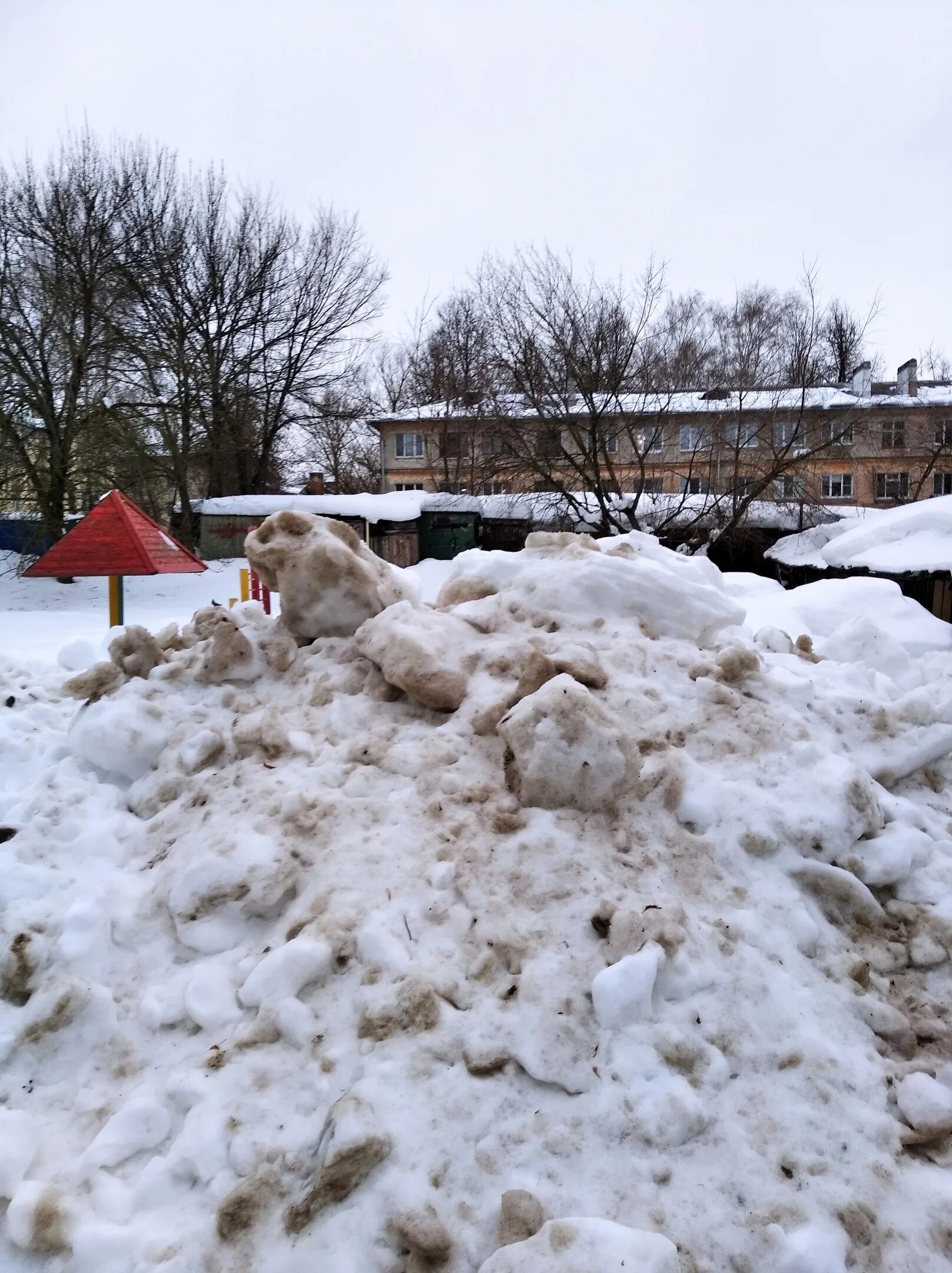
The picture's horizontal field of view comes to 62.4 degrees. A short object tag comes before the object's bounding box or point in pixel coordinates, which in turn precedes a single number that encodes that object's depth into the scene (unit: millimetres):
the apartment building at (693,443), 17172
